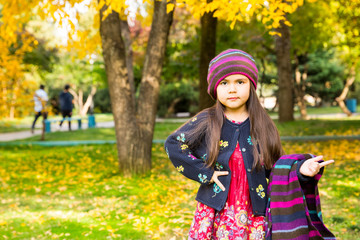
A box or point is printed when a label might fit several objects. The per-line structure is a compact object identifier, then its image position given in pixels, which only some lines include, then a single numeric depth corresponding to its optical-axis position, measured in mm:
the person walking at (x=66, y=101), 16562
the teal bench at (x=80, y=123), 16562
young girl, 2338
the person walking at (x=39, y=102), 10151
